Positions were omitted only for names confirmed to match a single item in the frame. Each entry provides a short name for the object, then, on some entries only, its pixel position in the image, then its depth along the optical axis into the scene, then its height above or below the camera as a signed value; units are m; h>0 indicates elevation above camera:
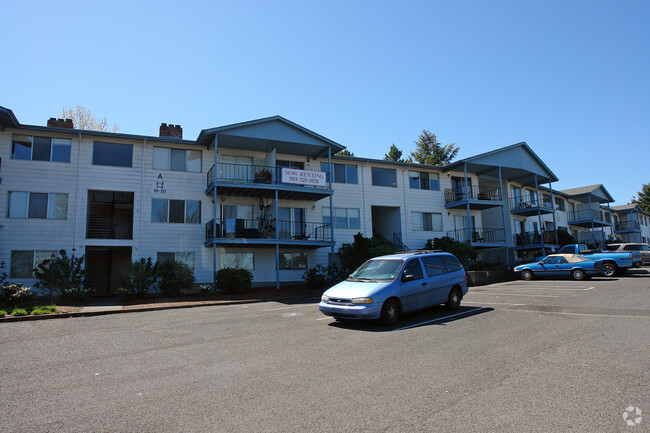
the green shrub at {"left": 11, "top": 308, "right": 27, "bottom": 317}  11.67 -1.27
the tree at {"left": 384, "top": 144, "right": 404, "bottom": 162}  52.46 +13.59
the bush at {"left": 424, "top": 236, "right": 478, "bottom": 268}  23.99 +0.58
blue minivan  8.92 -0.67
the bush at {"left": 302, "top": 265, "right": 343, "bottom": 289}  20.89 -0.82
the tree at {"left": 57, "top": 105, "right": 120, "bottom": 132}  32.46 +11.72
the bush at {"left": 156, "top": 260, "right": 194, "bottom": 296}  18.14 -0.59
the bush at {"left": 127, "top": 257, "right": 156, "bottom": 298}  17.33 -0.49
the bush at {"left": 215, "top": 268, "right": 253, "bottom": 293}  19.12 -0.82
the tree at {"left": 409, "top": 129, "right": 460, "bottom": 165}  51.91 +13.92
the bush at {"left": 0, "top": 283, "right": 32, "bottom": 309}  14.61 -0.98
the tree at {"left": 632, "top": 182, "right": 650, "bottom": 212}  74.44 +10.21
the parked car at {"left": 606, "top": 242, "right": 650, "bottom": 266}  27.97 +0.38
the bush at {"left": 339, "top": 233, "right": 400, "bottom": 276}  20.77 +0.48
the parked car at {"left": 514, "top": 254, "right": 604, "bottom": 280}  20.27 -0.61
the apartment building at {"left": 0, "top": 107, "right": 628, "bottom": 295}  19.23 +3.54
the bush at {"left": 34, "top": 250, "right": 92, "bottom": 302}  16.45 -0.42
